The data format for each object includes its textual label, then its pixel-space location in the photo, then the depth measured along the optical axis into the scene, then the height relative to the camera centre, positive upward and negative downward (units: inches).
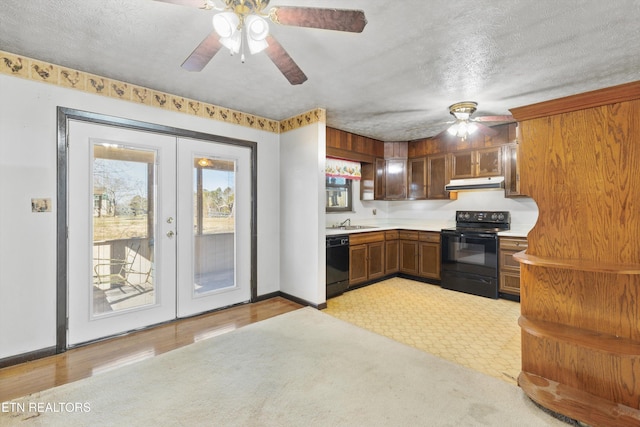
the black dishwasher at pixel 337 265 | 158.9 -28.9
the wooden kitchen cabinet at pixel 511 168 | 160.9 +24.6
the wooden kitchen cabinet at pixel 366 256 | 173.9 -27.3
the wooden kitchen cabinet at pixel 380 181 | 208.5 +23.1
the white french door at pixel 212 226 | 131.3 -5.8
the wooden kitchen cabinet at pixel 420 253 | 186.1 -27.3
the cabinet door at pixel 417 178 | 200.5 +24.1
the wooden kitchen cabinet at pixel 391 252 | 196.5 -27.1
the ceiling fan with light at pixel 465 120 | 131.7 +43.3
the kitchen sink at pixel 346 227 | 194.3 -9.6
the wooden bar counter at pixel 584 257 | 66.2 -11.2
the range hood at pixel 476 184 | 165.0 +17.0
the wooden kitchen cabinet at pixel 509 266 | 152.7 -28.7
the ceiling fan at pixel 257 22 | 54.1 +37.7
